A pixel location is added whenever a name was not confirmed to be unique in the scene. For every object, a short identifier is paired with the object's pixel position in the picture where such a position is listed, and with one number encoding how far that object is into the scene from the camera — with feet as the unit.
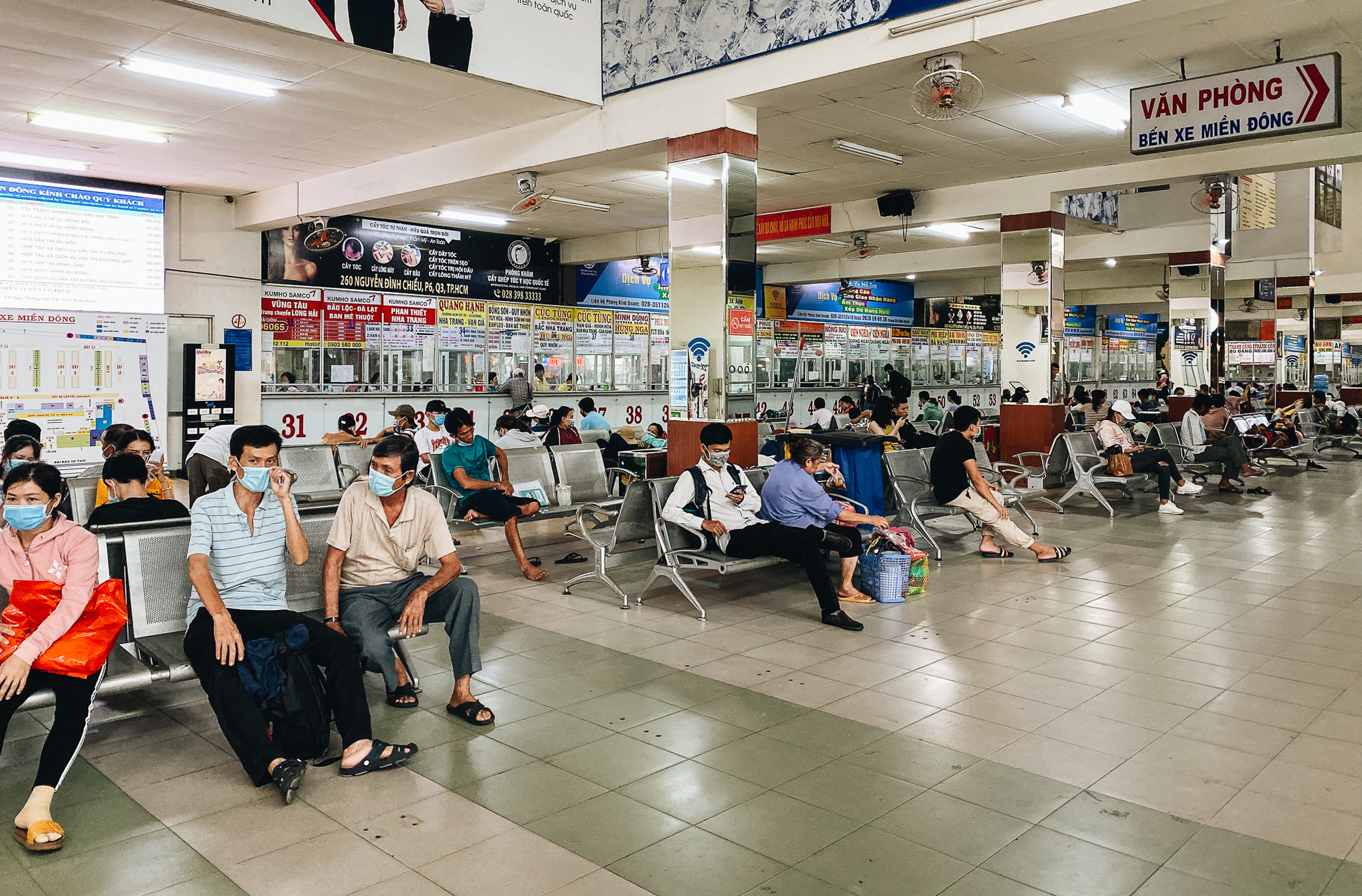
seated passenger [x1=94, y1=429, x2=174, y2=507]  18.86
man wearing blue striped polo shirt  11.53
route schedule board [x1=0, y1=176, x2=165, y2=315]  34.40
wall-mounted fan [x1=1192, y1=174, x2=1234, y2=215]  35.35
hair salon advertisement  45.50
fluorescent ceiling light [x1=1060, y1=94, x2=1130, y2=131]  28.19
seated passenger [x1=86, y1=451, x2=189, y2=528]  14.79
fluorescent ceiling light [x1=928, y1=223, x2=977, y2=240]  50.62
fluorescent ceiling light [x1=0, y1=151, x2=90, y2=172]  33.35
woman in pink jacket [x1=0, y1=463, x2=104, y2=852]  10.55
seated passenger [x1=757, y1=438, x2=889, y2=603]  20.56
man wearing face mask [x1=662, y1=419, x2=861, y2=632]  19.74
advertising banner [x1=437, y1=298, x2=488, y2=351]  52.26
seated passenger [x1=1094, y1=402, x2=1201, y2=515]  34.40
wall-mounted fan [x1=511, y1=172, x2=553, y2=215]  30.37
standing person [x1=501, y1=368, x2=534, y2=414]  53.47
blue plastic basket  21.08
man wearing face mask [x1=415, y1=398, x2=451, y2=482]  30.66
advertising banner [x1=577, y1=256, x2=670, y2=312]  59.77
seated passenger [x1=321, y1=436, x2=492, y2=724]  13.79
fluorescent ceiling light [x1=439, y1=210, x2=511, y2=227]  48.26
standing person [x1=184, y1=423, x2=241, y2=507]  20.66
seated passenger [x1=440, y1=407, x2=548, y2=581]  23.71
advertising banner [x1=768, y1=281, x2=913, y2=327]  73.97
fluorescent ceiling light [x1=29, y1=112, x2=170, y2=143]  28.53
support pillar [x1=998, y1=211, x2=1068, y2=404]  38.29
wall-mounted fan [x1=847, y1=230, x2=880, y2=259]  47.47
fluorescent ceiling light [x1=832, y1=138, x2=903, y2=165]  32.35
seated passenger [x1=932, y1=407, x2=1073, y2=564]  25.58
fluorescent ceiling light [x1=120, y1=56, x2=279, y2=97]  23.54
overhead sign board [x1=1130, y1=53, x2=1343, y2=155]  20.81
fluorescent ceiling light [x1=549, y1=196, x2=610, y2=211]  43.91
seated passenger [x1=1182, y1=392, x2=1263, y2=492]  40.01
